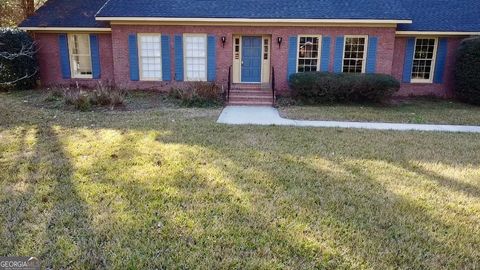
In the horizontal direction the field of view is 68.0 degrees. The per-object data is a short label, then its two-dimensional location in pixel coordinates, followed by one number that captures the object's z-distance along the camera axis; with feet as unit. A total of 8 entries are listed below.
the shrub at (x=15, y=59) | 45.34
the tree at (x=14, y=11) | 62.03
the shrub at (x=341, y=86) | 38.96
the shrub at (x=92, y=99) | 33.87
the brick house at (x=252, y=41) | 42.32
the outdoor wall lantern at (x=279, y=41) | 42.89
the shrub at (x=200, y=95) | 37.81
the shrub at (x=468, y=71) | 40.70
